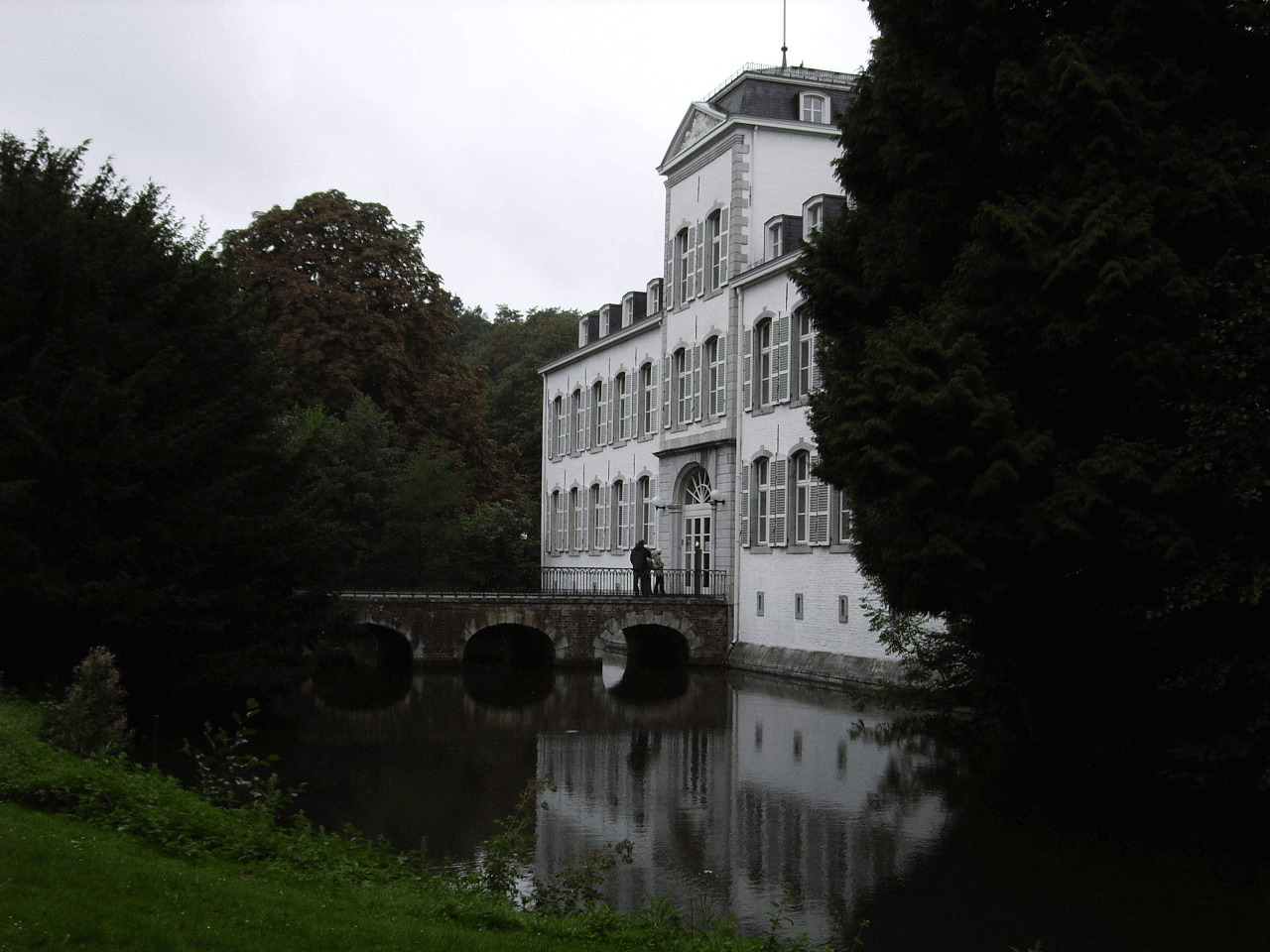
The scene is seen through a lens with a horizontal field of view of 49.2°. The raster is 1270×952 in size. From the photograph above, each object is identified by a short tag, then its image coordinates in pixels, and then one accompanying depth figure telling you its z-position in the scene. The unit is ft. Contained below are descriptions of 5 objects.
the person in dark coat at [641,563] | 102.06
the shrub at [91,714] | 34.32
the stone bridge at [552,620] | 94.68
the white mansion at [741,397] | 88.53
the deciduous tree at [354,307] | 121.60
